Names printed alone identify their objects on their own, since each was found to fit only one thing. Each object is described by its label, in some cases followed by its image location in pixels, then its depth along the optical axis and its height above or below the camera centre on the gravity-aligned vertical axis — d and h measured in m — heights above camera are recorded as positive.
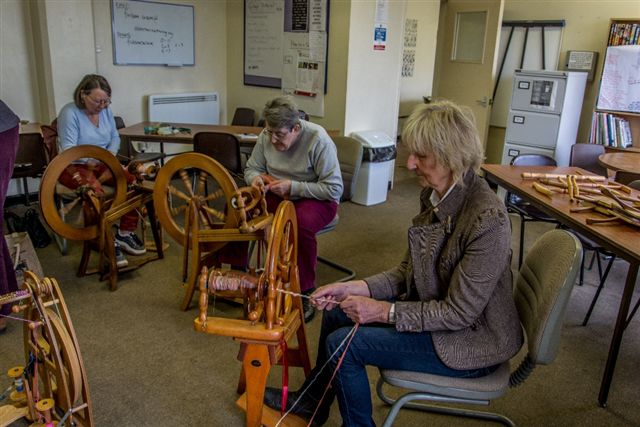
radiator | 4.92 -0.40
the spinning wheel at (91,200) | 2.60 -0.72
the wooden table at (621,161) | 3.19 -0.49
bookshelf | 4.47 -0.13
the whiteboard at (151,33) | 4.52 +0.28
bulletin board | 4.55 +0.21
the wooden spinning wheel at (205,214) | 2.25 -0.65
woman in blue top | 2.88 -0.43
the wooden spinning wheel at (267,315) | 1.38 -0.66
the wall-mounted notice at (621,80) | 4.45 +0.03
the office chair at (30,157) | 3.49 -0.63
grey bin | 4.49 -0.78
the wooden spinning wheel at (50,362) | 1.46 -0.85
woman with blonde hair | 1.37 -0.56
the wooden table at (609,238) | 1.90 -0.57
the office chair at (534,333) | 1.34 -0.65
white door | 5.05 +0.25
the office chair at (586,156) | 3.72 -0.51
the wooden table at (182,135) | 3.86 -0.50
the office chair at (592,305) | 2.61 -1.09
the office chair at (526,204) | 3.03 -0.75
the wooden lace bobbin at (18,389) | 1.65 -1.04
